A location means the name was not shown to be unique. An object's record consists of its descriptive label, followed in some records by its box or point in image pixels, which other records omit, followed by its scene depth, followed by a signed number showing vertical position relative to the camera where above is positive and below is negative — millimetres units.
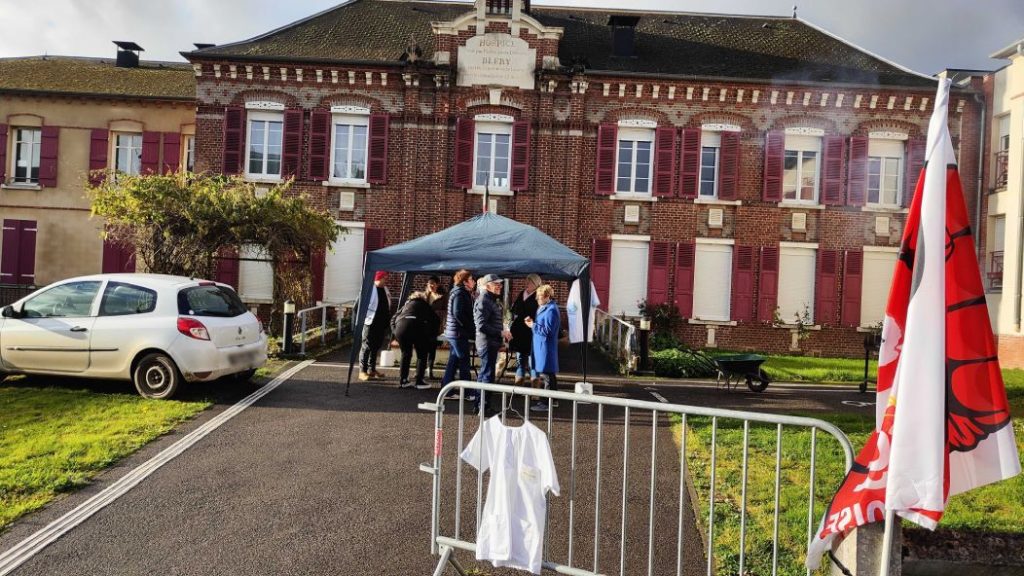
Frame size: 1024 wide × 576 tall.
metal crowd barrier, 3393 -1553
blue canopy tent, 10273 +438
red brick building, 20641 +3849
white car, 8984 -795
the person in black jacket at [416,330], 10375 -685
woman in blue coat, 9516 -700
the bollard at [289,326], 13547 -916
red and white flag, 2857 -332
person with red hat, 11023 -723
